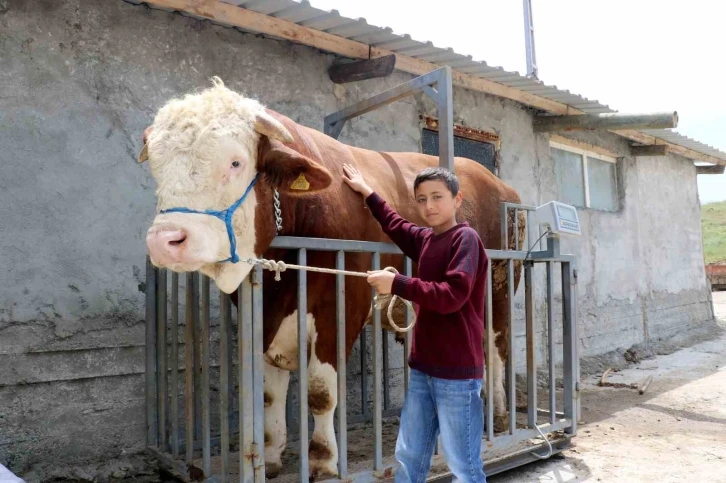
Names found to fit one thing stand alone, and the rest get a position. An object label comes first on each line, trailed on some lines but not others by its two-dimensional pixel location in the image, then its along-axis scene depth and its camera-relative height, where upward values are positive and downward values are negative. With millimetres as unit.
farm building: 3363 +816
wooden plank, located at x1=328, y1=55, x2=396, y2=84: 4566 +1662
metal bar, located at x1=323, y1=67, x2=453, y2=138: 3605 +1190
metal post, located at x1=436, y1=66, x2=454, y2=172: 3473 +948
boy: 2285 -253
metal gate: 2465 -483
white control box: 3631 +365
